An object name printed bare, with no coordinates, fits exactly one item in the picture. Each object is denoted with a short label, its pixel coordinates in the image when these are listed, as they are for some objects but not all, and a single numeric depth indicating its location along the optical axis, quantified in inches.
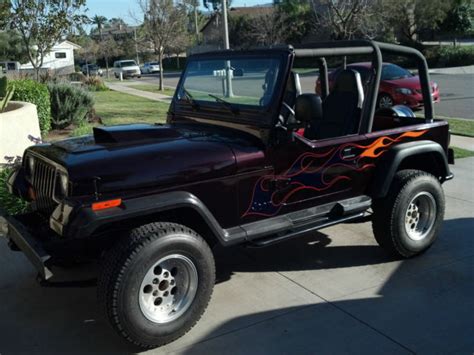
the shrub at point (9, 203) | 219.4
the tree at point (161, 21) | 938.7
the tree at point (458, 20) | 1465.3
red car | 543.5
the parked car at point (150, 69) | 1927.9
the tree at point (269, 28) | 1385.3
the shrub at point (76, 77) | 1011.9
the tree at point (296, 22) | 1619.1
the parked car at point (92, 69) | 1918.1
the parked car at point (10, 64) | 1728.6
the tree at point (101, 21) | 3276.3
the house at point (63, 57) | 2105.8
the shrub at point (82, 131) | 325.9
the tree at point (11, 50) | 1701.5
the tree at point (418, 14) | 1409.9
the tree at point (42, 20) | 645.9
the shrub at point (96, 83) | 939.0
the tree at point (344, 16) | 518.6
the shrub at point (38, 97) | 374.9
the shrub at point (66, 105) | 416.2
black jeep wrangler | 125.3
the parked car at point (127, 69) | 1653.5
